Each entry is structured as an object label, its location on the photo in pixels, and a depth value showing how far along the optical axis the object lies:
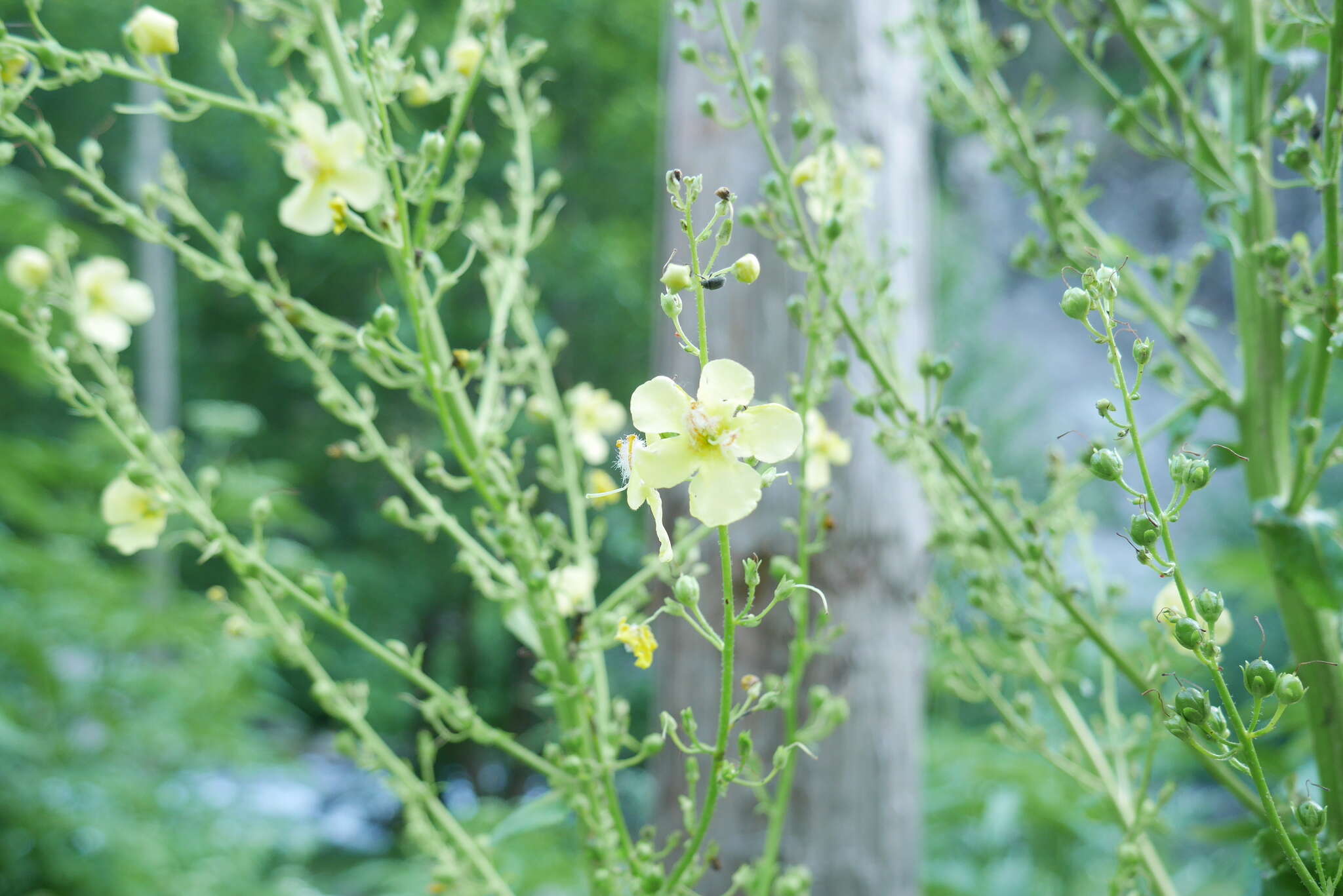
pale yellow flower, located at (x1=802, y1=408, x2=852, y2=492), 0.61
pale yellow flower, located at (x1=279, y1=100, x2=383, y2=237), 0.58
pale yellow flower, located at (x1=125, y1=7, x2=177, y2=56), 0.59
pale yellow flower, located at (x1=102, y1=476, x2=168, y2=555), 0.59
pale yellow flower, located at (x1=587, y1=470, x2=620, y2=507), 0.64
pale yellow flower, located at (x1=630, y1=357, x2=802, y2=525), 0.53
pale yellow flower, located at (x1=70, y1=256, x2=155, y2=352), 0.66
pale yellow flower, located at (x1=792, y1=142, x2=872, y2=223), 0.59
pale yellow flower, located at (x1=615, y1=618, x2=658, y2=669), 0.55
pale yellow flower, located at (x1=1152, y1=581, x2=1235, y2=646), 0.56
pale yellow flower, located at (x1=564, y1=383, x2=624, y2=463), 0.66
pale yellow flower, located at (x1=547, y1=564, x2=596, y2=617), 0.58
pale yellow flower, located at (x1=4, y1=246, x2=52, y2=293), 0.64
